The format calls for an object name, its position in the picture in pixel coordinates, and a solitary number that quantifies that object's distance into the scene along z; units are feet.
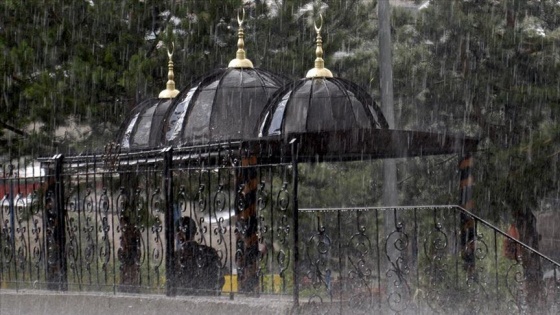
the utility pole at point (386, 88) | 90.17
